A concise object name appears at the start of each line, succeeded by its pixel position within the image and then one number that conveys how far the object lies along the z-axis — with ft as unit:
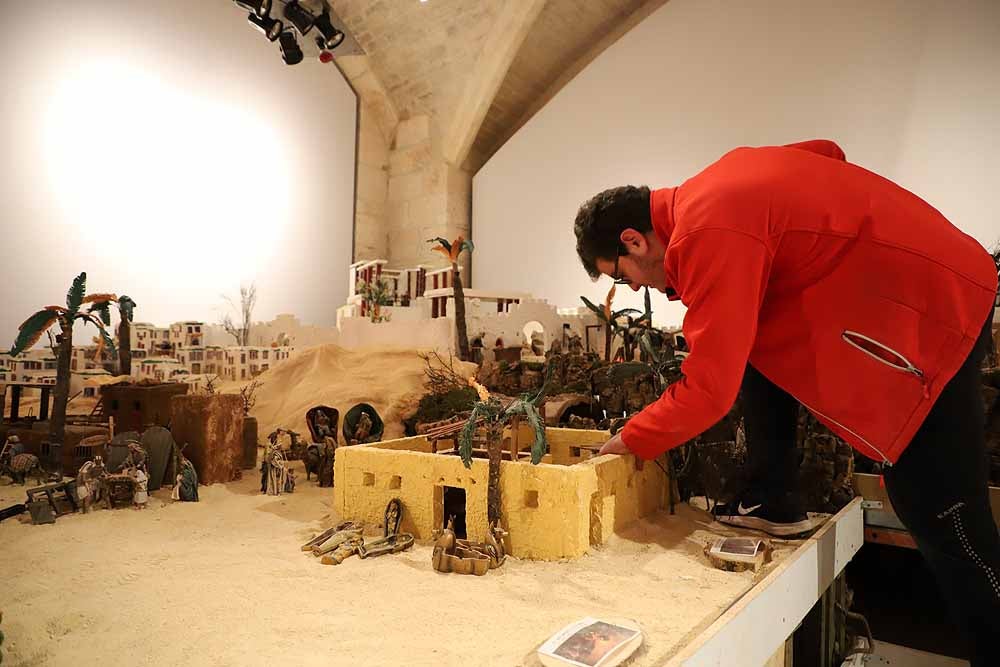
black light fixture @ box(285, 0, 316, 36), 18.01
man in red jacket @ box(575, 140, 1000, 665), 5.64
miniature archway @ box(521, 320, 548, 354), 21.90
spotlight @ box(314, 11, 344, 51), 18.54
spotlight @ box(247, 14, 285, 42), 17.52
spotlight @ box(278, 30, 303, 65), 18.44
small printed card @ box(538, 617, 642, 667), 4.96
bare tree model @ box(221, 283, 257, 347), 21.96
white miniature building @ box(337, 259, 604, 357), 21.49
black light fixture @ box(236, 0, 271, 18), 17.20
